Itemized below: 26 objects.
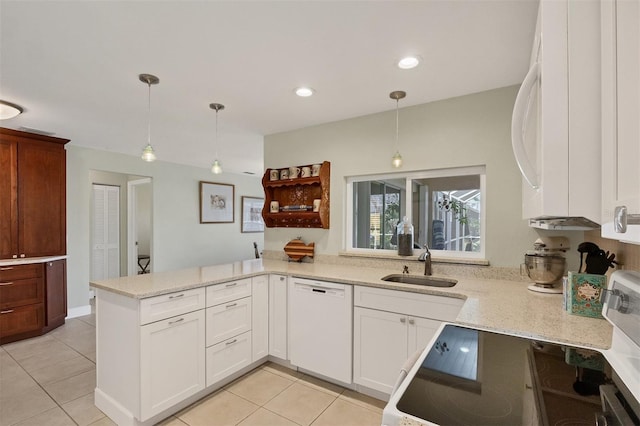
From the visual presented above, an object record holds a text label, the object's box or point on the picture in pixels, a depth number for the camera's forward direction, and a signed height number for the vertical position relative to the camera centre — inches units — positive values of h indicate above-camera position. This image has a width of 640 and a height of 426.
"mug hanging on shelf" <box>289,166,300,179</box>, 135.3 +16.9
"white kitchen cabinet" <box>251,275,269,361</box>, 104.7 -36.6
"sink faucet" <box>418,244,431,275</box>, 100.0 -16.5
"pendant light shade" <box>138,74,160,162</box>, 87.0 +37.5
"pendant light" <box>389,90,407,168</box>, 98.3 +36.8
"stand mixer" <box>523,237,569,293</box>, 75.4 -14.2
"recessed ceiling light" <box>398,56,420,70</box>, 77.2 +37.9
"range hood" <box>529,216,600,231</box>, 47.3 -2.4
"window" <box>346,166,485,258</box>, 103.7 +0.1
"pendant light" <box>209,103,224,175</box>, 109.8 +37.2
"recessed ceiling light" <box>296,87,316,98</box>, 95.9 +37.7
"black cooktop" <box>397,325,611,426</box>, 27.6 -18.6
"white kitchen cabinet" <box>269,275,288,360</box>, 107.1 -36.9
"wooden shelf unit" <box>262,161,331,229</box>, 126.5 +5.8
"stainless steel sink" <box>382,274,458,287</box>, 96.4 -22.5
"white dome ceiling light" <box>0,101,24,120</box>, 104.7 +35.1
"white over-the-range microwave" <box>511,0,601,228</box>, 30.5 +10.1
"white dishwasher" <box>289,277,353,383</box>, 93.4 -37.0
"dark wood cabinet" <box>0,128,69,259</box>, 130.1 +7.2
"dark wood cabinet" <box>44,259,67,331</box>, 141.3 -38.3
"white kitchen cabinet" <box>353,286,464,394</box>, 80.0 -32.3
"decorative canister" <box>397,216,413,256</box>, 110.3 -10.7
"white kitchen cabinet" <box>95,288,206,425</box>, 74.9 -36.9
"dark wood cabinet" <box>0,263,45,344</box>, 128.3 -38.8
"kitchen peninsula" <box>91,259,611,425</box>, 72.9 -29.4
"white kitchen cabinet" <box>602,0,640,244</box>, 21.4 +7.0
